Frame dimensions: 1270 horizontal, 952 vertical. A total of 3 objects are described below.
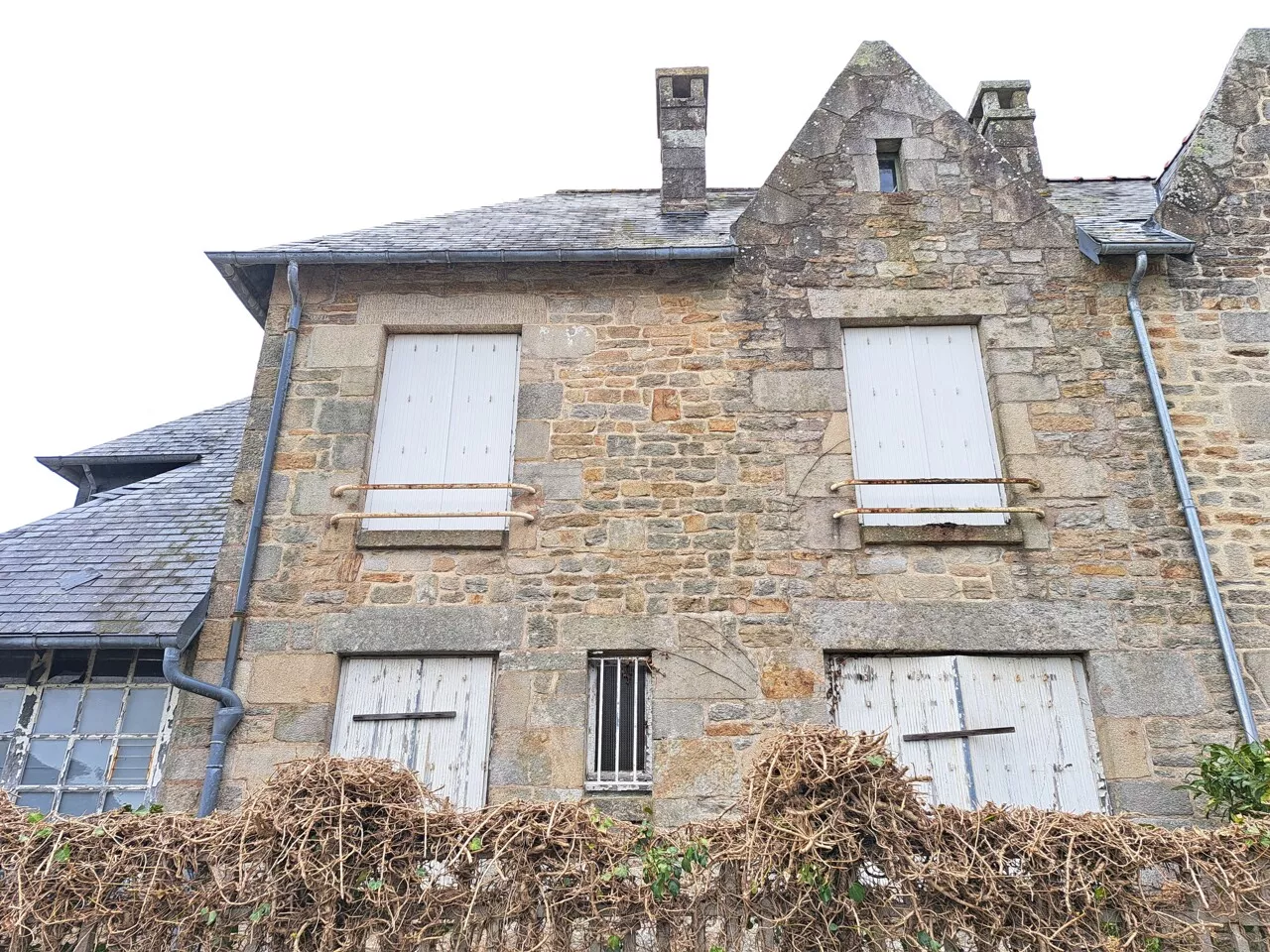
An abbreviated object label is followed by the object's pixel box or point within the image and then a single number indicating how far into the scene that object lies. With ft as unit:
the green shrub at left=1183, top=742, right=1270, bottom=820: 14.62
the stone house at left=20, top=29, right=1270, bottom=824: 17.11
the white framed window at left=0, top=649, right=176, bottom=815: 18.15
